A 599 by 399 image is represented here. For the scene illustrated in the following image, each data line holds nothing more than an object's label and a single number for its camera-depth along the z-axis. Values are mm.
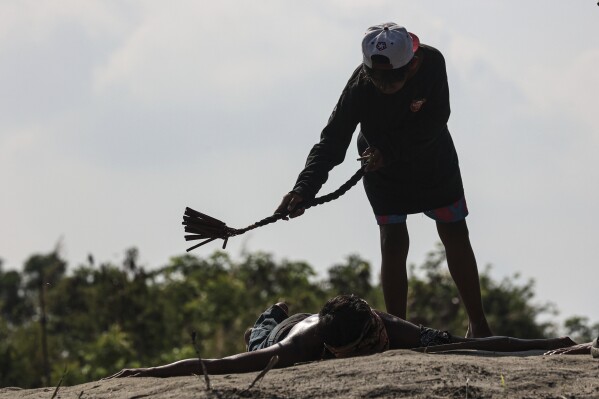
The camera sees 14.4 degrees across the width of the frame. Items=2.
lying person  11246
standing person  12583
